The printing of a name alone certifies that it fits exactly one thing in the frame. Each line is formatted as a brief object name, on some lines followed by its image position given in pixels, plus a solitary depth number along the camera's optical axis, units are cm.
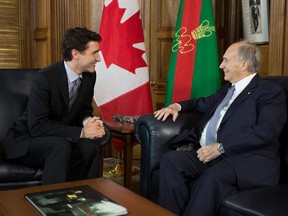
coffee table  136
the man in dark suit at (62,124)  215
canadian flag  329
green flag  320
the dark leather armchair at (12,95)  251
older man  187
